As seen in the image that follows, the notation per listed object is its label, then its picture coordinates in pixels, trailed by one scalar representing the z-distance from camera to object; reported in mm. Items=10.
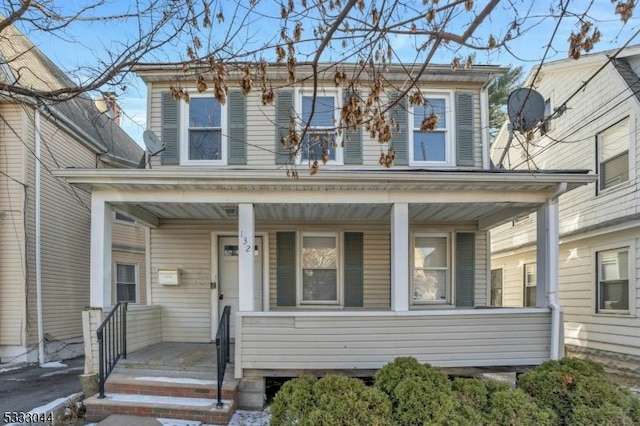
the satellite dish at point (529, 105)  6250
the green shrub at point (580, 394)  4016
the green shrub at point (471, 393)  4129
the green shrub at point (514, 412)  3969
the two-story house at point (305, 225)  7102
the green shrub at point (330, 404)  3820
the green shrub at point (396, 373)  4307
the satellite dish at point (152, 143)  6805
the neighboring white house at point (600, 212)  7746
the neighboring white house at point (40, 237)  8203
